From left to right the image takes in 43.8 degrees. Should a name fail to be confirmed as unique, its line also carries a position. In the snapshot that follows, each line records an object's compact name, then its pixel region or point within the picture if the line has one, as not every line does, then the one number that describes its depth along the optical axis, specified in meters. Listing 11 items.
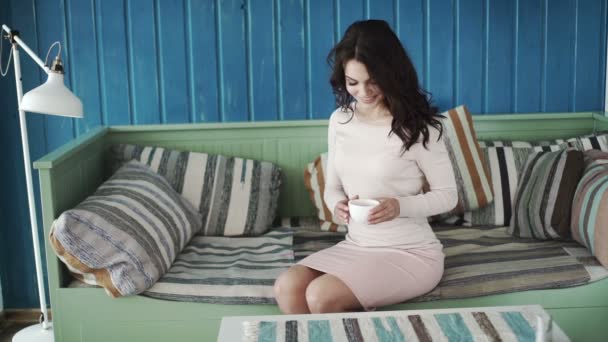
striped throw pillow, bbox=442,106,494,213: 2.83
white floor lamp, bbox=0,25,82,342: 2.35
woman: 2.11
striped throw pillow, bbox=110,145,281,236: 2.84
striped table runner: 1.70
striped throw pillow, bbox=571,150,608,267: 2.38
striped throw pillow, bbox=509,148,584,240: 2.59
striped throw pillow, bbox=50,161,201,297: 2.26
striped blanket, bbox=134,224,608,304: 2.31
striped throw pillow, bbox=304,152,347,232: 2.86
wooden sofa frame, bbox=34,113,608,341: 2.32
